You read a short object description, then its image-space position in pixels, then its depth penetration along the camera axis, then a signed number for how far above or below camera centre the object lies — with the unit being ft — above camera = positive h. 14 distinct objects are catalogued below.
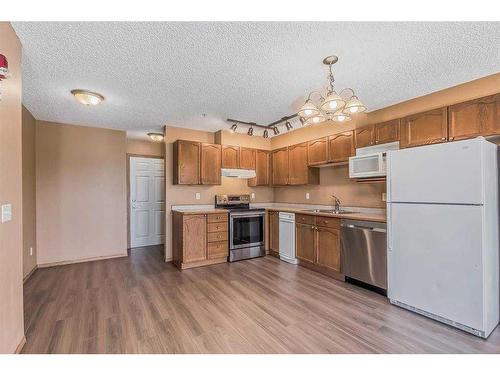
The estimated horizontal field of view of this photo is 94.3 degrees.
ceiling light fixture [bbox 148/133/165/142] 16.39 +3.80
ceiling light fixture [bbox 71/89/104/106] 9.41 +3.83
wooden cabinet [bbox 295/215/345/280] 11.21 -2.92
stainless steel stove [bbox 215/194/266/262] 14.26 -2.68
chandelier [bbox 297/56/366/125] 6.89 +2.48
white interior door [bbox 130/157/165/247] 17.81 -0.97
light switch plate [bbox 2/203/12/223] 5.28 -0.52
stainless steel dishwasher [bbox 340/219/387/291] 9.32 -2.73
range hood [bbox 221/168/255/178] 15.08 +1.05
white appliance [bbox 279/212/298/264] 13.69 -2.97
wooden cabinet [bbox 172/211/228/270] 12.92 -2.92
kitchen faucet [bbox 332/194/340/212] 13.44 -1.00
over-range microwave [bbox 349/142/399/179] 9.95 +1.21
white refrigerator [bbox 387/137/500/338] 6.75 -1.49
